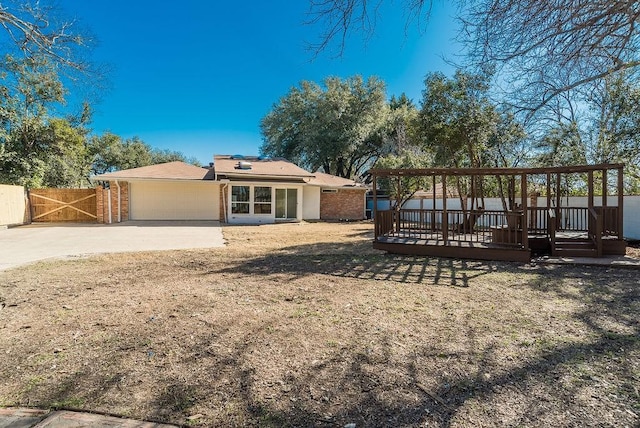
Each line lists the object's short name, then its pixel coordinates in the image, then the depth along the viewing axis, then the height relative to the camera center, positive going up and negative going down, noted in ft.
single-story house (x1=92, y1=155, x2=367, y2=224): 53.67 +3.23
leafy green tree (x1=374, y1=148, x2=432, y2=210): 59.24 +8.36
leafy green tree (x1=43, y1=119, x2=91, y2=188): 64.69 +11.48
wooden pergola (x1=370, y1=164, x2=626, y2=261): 22.99 -1.99
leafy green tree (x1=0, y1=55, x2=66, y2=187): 56.29 +13.53
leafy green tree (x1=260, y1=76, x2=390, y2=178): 82.43 +22.79
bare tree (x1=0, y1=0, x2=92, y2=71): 12.39 +7.01
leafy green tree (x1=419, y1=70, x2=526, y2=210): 36.06 +9.62
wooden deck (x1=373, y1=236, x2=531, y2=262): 23.08 -2.83
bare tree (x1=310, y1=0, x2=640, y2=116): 12.77 +7.96
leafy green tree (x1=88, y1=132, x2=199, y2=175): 97.30 +18.35
